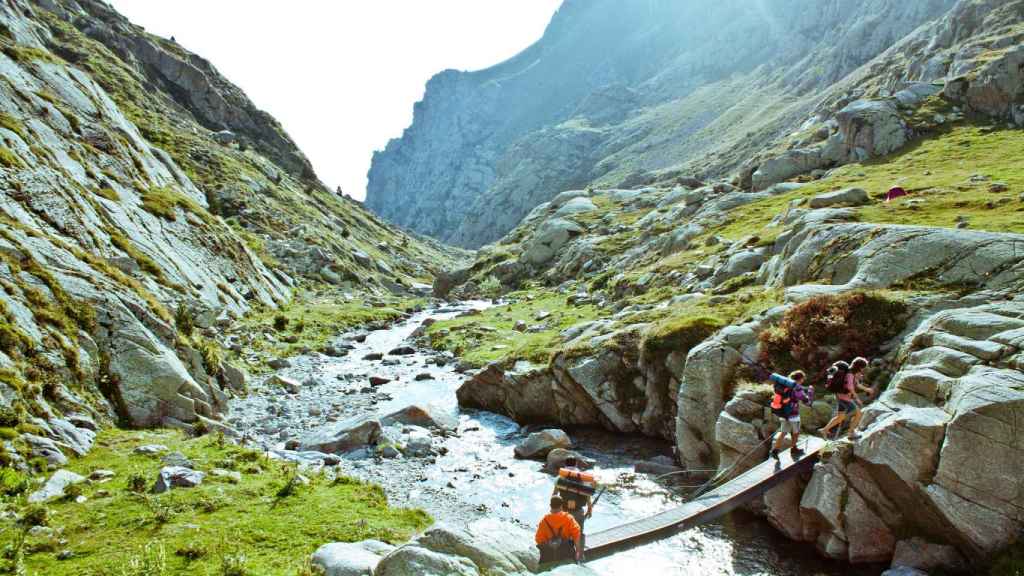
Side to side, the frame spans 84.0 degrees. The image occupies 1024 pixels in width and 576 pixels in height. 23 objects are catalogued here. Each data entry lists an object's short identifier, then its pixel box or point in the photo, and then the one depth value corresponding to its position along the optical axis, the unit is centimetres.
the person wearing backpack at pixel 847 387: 1917
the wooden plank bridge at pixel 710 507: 1798
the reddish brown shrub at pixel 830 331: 2241
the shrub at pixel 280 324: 5538
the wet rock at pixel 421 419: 3222
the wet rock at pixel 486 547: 1241
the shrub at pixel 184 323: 3257
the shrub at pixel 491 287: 10356
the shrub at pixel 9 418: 1789
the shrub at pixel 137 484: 1672
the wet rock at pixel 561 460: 2666
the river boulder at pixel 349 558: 1229
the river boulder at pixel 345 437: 2709
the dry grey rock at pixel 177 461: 1942
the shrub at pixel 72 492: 1611
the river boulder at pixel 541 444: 2845
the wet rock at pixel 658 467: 2572
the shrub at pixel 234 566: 1256
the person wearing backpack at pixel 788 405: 1953
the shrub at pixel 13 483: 1546
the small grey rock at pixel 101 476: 1749
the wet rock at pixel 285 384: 3828
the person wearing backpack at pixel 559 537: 1424
